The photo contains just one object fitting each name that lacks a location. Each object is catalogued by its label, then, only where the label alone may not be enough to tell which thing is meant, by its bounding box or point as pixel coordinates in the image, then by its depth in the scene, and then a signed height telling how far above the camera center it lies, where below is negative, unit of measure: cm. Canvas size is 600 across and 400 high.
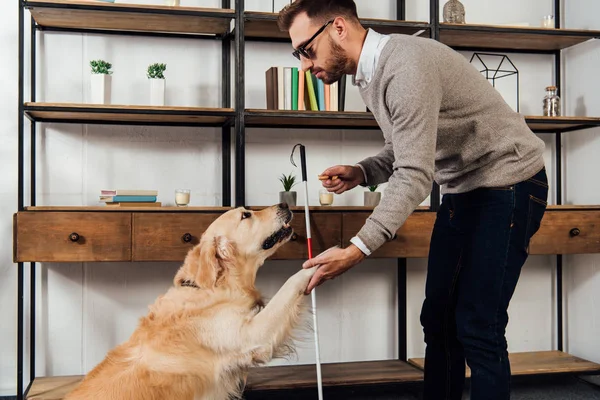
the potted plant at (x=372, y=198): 331 +4
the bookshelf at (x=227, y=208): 275 -1
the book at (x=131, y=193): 291 +6
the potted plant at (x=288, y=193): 322 +6
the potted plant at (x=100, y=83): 301 +59
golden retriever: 195 -42
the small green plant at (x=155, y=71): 311 +66
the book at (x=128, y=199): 289 +3
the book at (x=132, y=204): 287 +1
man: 174 +14
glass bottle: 348 +54
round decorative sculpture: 332 +100
